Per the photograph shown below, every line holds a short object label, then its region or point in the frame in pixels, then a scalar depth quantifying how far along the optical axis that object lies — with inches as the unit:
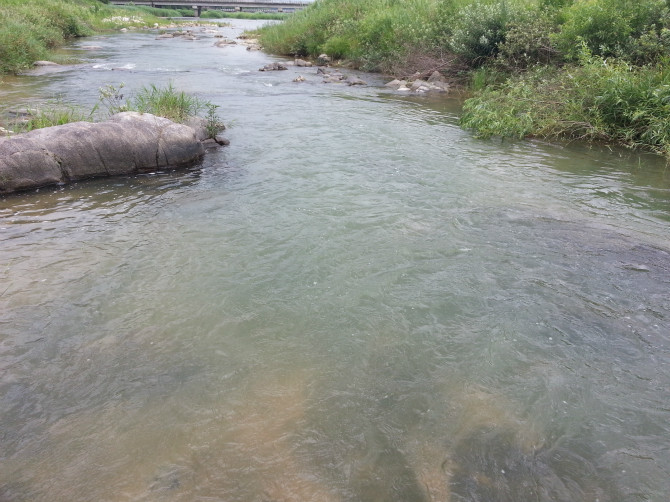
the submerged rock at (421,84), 669.3
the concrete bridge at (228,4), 2935.5
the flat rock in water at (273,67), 816.3
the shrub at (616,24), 474.3
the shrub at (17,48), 623.8
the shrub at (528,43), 582.2
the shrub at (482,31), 631.8
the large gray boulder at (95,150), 273.4
